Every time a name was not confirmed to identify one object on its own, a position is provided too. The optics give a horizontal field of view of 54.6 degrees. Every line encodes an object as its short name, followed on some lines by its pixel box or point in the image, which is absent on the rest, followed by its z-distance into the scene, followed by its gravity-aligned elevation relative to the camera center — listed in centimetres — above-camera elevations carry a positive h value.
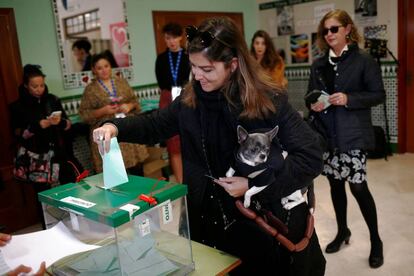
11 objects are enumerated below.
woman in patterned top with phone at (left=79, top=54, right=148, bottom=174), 339 -23
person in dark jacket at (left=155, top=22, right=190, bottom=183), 360 -3
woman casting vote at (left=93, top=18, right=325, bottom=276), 128 -27
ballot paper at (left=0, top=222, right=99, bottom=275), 117 -49
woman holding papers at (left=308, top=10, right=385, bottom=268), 233 -28
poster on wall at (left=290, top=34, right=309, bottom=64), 532 +11
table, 126 -63
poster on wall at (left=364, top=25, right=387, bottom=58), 459 +10
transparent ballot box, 112 -45
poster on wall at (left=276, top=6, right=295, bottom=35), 538 +49
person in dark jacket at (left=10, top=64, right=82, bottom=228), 304 -30
